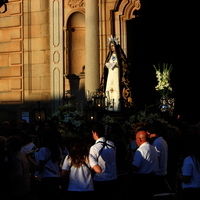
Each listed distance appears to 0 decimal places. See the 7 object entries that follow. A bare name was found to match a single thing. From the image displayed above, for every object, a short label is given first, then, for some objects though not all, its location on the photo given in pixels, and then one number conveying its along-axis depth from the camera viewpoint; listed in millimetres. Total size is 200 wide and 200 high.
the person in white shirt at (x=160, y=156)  10602
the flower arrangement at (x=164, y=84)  17969
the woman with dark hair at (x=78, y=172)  8477
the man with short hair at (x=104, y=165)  9039
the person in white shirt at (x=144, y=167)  9531
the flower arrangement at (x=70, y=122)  13297
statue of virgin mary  16781
